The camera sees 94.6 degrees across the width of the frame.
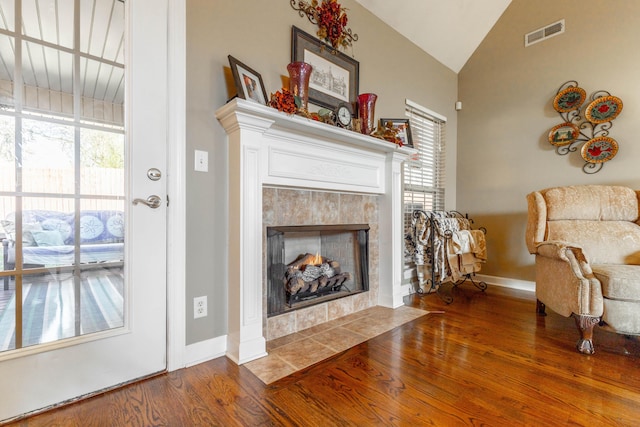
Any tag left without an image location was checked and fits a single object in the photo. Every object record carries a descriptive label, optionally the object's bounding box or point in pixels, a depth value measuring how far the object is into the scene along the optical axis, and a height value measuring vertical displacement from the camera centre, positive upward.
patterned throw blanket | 3.00 -0.36
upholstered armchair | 1.82 -0.31
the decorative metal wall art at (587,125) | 2.91 +0.91
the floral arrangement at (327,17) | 2.29 +1.58
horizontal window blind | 3.34 +0.56
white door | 1.26 +0.07
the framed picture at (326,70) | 2.26 +1.20
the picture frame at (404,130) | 2.92 +0.83
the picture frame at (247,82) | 1.76 +0.81
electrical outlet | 1.71 -0.55
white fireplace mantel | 1.74 +0.28
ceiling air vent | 3.21 +2.02
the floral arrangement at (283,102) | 1.78 +0.67
